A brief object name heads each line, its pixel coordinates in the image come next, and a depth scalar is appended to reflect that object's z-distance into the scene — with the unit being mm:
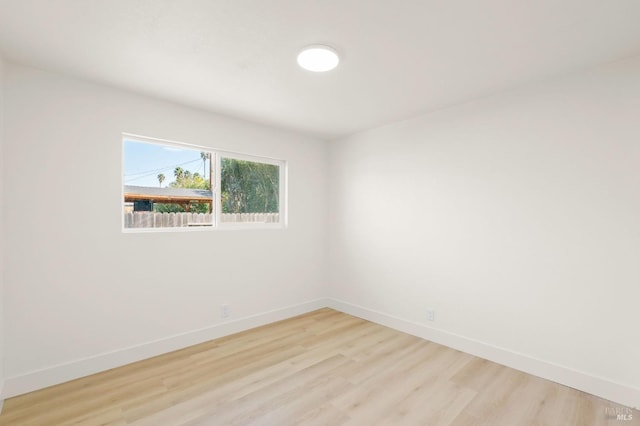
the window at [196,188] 2941
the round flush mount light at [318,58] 2076
